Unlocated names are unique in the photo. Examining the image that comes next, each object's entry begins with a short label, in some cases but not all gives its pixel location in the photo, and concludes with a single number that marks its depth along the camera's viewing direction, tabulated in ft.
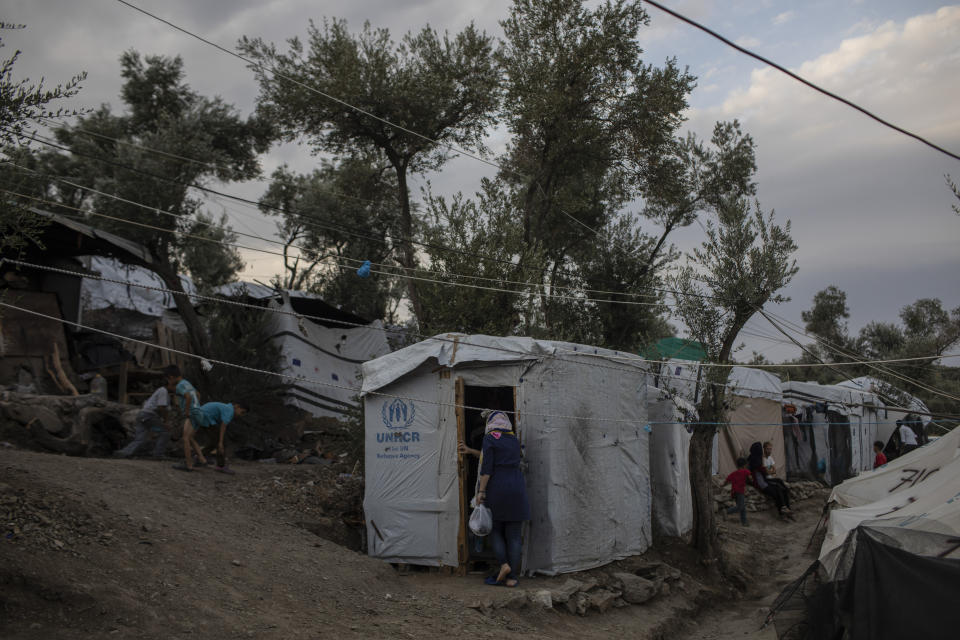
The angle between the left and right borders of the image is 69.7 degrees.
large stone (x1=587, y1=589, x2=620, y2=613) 23.99
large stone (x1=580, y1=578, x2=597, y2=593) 24.44
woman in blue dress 24.00
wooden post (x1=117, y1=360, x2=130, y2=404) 46.45
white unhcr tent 25.73
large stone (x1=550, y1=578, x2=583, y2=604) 23.01
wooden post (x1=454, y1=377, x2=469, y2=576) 25.92
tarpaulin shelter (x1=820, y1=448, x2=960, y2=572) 23.41
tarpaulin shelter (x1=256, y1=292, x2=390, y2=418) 55.83
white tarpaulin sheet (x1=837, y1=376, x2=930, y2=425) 65.57
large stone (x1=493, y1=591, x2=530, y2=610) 21.73
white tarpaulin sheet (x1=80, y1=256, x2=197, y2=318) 53.11
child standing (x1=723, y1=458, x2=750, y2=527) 43.19
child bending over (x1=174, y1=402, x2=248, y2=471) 32.24
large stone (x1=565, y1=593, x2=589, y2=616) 23.22
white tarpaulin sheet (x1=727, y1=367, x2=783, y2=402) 53.98
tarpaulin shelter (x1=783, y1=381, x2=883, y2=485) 59.52
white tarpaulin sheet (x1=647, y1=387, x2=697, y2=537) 34.22
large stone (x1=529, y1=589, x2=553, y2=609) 22.39
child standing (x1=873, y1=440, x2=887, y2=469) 48.49
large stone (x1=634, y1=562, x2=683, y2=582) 28.17
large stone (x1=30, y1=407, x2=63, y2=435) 33.88
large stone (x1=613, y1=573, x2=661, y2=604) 25.82
